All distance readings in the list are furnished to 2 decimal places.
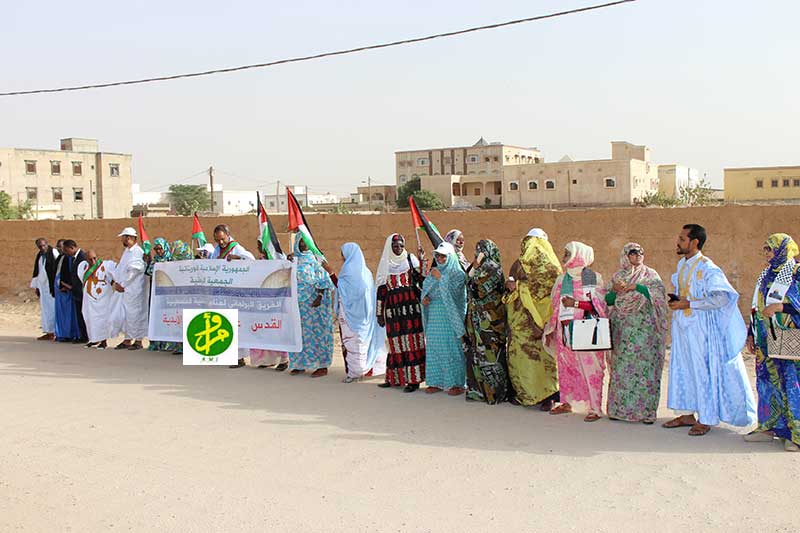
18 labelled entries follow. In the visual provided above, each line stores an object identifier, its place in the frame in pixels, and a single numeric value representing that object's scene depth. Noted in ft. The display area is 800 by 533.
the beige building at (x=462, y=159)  245.65
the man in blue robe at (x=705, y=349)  19.42
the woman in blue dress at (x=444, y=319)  24.48
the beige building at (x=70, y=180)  185.06
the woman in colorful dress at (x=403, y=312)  25.81
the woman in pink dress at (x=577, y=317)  21.20
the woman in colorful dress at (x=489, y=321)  23.16
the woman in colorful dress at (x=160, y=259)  34.22
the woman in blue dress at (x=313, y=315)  28.71
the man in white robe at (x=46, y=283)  38.93
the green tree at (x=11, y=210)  130.56
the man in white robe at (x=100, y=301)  35.53
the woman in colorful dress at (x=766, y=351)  17.90
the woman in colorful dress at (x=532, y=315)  22.44
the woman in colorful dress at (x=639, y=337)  20.65
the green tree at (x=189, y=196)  246.06
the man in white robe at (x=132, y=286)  34.42
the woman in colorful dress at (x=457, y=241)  26.37
